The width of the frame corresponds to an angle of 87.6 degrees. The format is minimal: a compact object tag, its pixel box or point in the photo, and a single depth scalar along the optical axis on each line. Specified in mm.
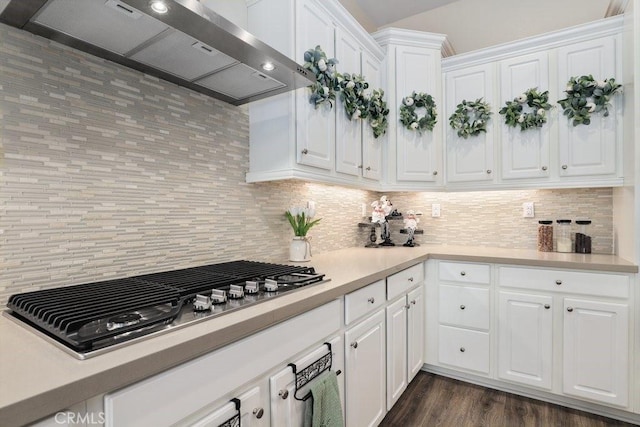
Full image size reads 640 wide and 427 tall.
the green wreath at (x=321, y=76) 1803
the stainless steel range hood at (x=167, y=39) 959
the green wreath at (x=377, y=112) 2427
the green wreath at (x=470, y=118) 2631
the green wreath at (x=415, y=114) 2680
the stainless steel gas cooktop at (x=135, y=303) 753
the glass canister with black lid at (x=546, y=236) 2543
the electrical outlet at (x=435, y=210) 3051
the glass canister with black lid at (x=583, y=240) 2410
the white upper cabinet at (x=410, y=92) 2707
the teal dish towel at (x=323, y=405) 1181
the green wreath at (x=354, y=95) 2107
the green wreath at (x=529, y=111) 2400
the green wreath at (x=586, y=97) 2193
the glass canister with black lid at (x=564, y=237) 2479
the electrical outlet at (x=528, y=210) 2680
